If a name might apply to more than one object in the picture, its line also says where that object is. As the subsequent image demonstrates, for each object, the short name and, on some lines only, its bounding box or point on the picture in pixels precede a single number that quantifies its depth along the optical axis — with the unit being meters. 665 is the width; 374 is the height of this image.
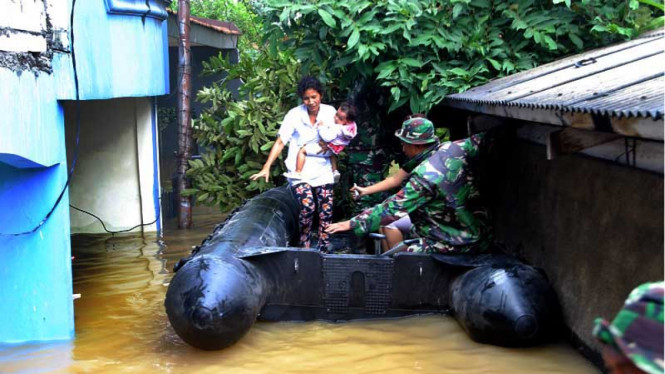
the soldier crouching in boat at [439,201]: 5.58
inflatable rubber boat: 4.94
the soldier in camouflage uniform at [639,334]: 1.74
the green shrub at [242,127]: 8.88
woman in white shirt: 7.06
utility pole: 10.42
